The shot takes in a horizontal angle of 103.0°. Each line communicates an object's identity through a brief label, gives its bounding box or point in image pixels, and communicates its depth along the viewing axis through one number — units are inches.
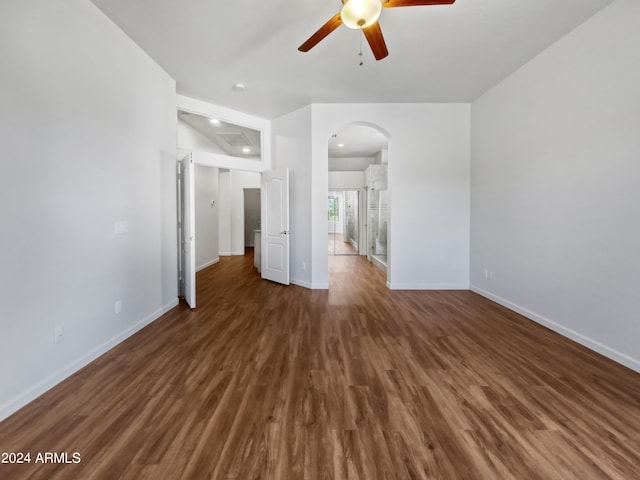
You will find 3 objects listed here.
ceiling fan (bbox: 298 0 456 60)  68.1
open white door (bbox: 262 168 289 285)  177.3
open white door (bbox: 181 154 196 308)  128.0
